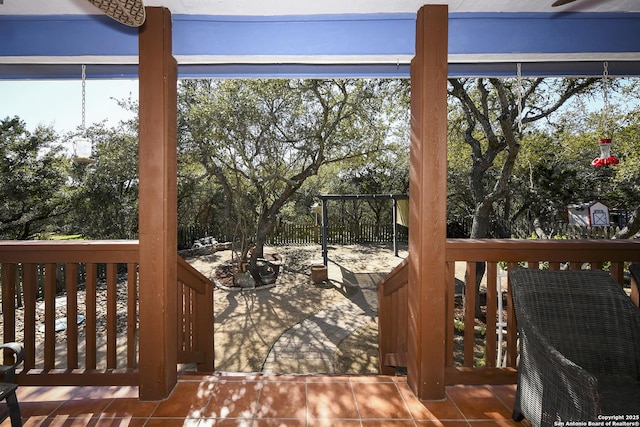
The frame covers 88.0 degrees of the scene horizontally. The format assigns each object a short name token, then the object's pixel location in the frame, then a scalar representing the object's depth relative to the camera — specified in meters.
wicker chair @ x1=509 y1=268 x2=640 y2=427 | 1.43
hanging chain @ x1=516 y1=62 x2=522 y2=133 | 2.61
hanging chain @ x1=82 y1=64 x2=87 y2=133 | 2.44
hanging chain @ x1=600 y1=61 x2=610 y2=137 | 2.59
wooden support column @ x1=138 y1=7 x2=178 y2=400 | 1.79
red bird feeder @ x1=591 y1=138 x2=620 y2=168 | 3.10
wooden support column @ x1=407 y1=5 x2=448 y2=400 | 1.79
